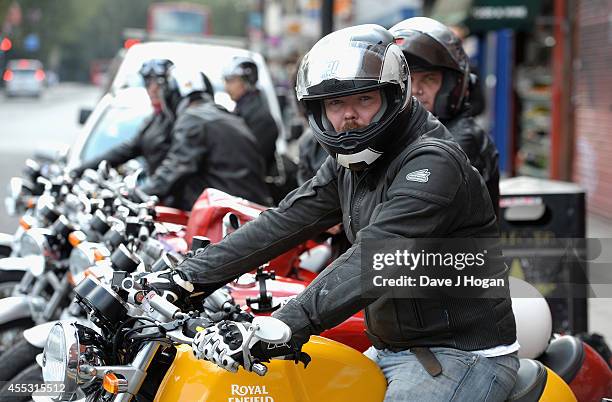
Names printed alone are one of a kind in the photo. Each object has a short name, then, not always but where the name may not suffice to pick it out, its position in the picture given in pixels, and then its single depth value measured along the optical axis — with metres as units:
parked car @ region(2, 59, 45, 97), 131.25
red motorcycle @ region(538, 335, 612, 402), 8.26
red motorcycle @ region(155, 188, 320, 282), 9.40
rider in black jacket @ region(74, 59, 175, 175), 15.44
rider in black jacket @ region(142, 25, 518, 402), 6.04
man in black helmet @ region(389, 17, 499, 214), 9.66
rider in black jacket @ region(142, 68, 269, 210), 13.94
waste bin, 12.87
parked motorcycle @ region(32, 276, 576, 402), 5.66
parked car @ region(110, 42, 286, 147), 20.62
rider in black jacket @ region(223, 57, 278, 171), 18.95
